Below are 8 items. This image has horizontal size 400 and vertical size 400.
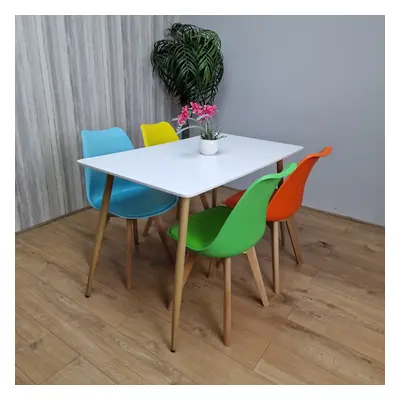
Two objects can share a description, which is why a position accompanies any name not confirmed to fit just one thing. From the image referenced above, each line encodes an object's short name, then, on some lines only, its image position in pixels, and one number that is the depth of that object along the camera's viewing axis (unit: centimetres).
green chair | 140
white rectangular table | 146
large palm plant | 295
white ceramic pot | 194
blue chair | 196
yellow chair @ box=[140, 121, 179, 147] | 236
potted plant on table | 189
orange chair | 171
